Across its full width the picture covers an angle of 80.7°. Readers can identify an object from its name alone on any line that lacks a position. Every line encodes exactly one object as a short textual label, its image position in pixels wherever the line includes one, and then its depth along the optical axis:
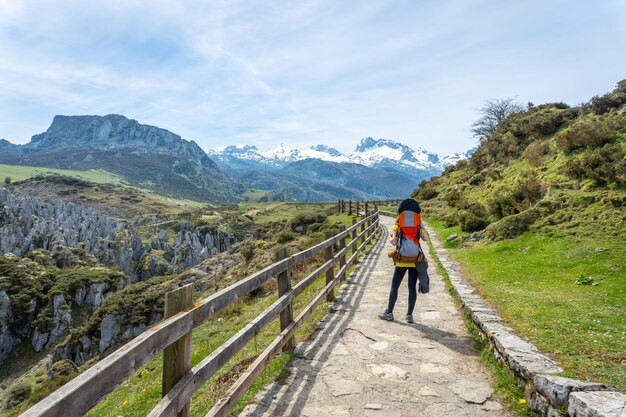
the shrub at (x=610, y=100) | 25.69
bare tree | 63.12
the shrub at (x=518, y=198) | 18.83
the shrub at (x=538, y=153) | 24.62
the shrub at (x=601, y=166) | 15.10
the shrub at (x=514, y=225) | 16.50
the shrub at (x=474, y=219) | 21.25
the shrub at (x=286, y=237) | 30.54
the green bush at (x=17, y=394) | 33.68
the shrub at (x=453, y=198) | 32.12
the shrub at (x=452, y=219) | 25.72
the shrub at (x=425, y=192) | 45.20
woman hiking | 8.07
